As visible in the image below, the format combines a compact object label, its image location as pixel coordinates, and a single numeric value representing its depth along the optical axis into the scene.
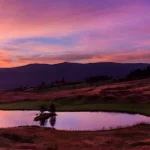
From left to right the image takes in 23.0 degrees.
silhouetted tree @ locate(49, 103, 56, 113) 96.57
